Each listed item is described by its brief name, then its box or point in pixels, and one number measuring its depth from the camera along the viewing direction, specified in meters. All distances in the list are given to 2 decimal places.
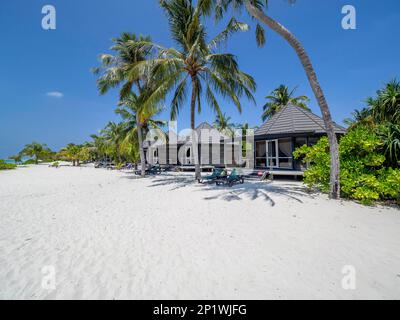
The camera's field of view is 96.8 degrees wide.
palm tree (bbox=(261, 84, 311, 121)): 29.91
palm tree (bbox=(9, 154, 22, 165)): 52.19
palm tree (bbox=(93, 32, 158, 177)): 13.93
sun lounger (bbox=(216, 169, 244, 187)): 10.71
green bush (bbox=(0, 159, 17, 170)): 28.88
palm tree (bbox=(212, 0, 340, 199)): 7.10
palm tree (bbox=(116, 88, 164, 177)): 17.28
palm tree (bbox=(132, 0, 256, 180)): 9.91
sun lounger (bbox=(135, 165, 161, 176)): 19.14
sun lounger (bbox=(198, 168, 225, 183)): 11.22
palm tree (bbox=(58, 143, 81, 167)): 40.91
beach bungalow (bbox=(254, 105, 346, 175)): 12.69
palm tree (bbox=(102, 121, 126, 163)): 28.92
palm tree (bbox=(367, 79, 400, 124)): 14.04
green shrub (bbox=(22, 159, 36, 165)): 52.34
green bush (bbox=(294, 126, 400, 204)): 6.23
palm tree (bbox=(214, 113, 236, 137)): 32.72
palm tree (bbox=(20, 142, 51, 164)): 51.44
